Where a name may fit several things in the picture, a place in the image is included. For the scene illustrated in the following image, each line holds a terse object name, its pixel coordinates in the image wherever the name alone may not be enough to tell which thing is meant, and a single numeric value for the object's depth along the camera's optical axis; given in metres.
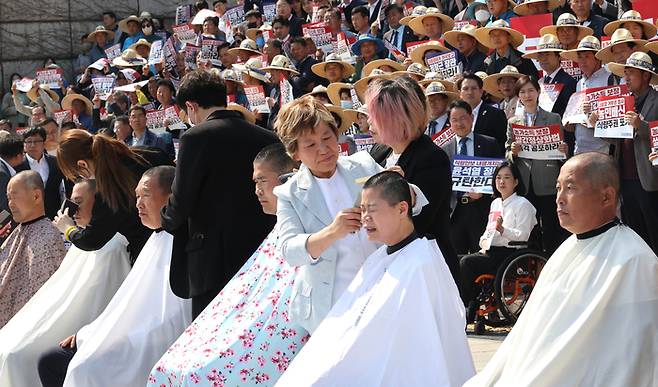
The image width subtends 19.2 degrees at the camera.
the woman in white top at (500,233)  14.72
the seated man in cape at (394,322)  7.60
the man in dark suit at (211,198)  9.70
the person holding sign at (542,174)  15.49
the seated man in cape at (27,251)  12.47
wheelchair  14.42
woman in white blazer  8.44
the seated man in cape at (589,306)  6.89
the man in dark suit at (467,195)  15.76
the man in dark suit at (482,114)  16.48
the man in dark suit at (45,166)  19.75
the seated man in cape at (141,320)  10.28
